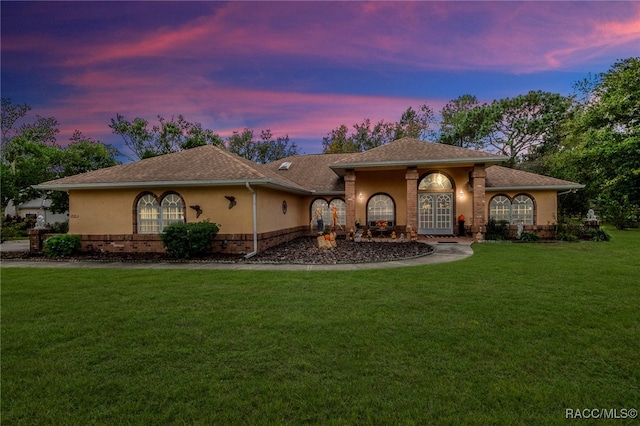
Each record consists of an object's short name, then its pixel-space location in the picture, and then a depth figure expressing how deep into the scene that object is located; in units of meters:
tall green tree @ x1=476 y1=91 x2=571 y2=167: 27.61
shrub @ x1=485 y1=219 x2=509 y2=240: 15.08
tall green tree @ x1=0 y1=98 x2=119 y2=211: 25.88
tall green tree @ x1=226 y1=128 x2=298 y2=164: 41.59
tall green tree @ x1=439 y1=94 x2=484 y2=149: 30.27
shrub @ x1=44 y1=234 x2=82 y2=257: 11.09
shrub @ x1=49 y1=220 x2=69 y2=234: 16.25
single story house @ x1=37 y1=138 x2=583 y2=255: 11.47
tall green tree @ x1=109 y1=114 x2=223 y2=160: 31.91
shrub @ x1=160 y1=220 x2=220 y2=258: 10.23
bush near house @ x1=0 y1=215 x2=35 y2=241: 21.27
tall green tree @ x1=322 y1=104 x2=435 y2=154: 35.59
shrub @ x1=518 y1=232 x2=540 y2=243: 14.40
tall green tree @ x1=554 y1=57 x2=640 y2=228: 14.58
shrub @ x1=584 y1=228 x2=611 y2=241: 14.55
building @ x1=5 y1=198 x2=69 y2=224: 33.69
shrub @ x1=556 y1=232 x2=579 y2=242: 14.56
